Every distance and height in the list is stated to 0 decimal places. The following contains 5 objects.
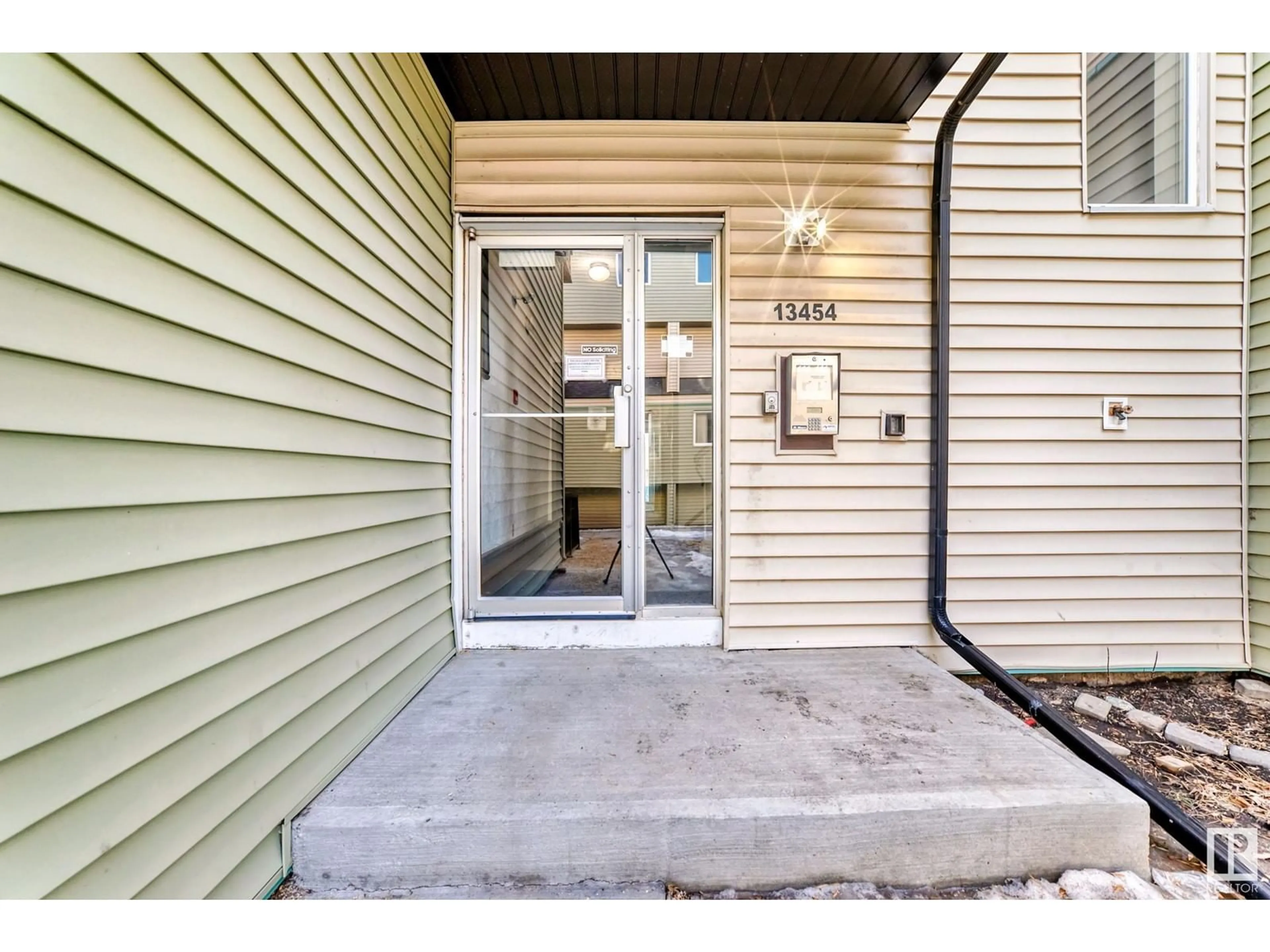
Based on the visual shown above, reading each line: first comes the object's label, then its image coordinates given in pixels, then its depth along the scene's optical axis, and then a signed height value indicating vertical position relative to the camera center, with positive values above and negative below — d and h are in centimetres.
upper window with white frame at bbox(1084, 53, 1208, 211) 238 +185
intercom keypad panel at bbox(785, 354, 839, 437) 230 +39
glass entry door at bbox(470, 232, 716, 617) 240 +33
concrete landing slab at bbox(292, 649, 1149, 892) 122 -96
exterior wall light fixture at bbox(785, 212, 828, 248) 231 +127
